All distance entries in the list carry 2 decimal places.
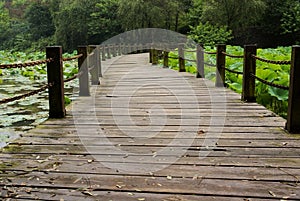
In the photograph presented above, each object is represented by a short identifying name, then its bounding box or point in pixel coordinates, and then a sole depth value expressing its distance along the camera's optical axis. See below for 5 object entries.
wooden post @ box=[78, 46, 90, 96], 4.10
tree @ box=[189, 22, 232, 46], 16.83
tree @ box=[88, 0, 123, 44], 25.47
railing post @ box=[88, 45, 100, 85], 5.07
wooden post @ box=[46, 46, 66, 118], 2.93
